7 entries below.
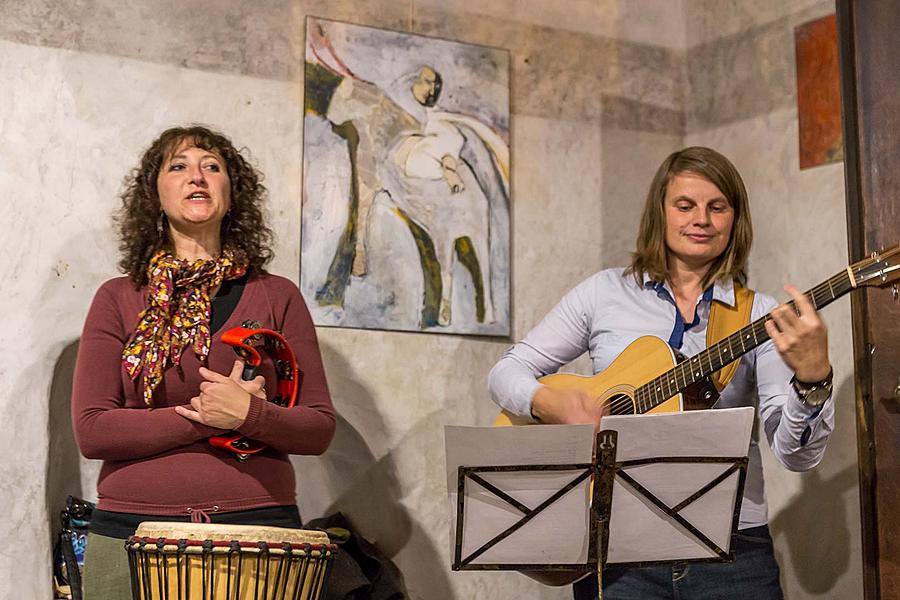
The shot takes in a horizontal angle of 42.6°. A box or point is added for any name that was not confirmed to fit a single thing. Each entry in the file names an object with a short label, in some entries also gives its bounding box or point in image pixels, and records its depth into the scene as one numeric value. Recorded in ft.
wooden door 9.21
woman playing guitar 8.82
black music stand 7.68
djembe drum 8.18
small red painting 13.17
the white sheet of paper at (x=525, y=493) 7.59
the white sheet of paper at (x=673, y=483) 7.57
